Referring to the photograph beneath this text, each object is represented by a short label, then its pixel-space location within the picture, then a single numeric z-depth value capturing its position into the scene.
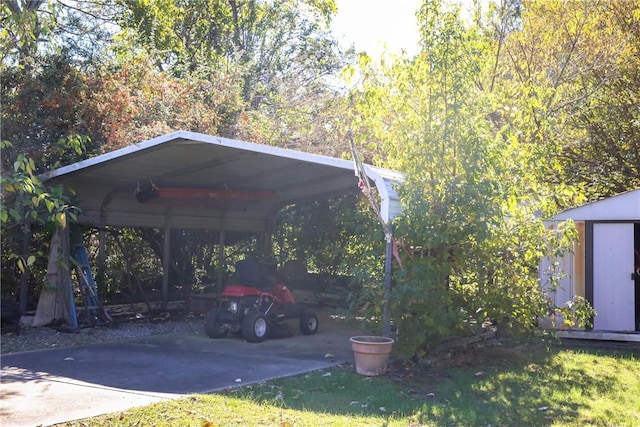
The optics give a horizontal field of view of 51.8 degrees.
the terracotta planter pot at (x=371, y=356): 7.53
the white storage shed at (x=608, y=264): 10.31
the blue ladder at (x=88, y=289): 11.14
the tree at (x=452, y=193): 7.88
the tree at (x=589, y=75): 14.09
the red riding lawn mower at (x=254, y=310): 10.23
